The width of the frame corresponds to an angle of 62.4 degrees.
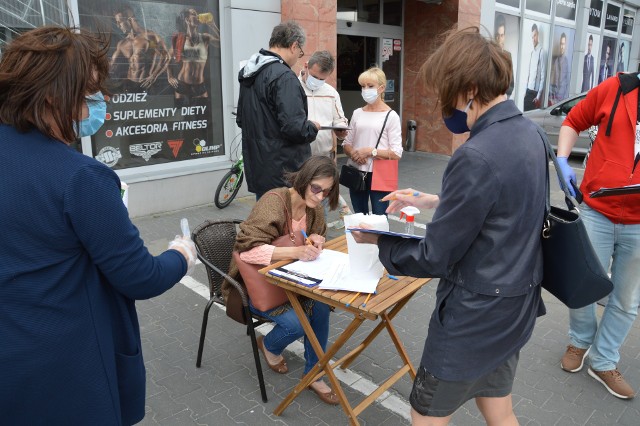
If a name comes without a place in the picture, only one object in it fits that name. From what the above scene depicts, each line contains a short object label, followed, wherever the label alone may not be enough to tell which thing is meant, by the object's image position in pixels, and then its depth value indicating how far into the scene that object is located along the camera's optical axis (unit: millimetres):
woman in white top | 4844
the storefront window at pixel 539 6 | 13015
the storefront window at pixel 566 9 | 14336
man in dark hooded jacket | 4070
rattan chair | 2984
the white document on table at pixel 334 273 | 2494
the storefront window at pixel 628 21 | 18438
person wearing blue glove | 2896
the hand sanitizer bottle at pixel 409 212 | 2568
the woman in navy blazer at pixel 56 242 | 1431
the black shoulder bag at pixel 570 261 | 1846
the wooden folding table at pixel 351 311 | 2404
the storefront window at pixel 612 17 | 17016
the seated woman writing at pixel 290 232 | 2900
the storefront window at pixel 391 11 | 11156
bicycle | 7000
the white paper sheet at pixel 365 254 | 2238
